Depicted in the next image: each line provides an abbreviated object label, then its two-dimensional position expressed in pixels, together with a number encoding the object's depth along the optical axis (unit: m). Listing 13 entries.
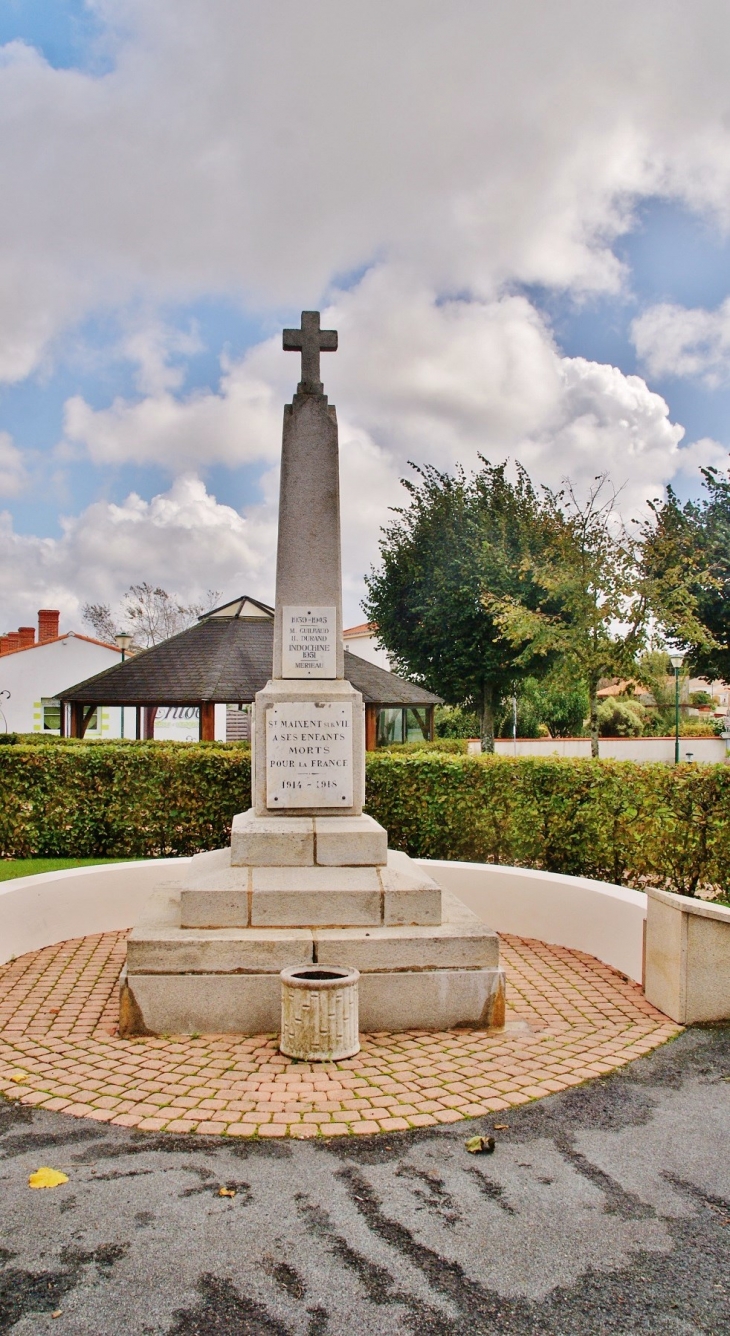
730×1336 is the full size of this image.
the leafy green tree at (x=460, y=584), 30.69
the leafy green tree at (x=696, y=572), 22.28
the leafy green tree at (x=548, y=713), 39.34
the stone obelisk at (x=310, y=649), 6.23
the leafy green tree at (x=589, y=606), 22.61
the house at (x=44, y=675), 36.38
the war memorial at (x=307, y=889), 4.91
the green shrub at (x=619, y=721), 41.04
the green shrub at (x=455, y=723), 38.75
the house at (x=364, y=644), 49.81
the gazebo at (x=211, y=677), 18.80
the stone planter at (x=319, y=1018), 4.40
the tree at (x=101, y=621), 53.31
